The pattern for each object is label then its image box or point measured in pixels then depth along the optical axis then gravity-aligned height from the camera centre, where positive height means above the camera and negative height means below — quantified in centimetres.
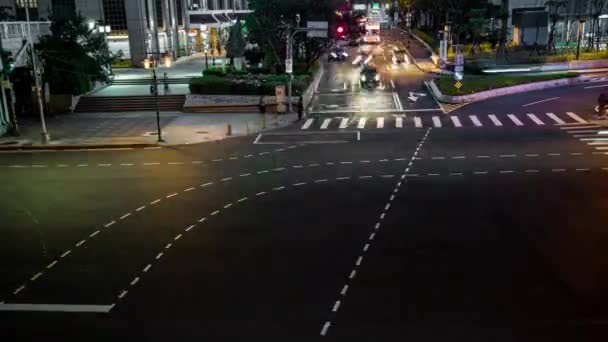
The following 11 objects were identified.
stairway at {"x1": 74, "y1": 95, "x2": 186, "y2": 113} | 4581 -510
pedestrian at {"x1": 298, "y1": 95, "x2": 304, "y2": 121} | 4132 -528
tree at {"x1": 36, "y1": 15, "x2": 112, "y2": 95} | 4603 -165
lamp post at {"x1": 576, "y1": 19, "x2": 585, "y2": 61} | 6196 -307
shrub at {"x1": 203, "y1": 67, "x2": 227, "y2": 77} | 5182 -338
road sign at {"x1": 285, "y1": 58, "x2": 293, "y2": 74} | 4194 -246
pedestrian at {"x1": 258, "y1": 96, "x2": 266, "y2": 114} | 4344 -534
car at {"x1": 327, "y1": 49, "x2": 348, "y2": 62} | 8032 -366
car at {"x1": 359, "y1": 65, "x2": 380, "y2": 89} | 5503 -459
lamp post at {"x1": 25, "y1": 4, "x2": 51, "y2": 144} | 3450 -346
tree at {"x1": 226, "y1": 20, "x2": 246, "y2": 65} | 6450 -120
